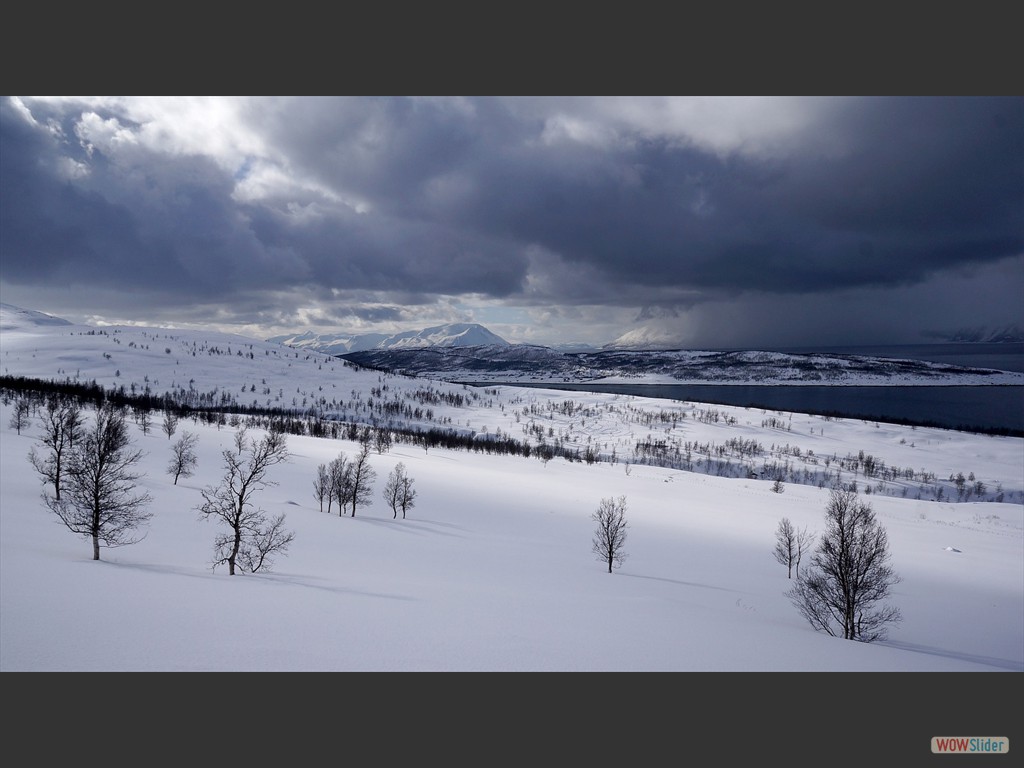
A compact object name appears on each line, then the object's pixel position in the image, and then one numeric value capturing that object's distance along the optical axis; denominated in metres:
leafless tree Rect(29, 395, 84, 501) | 26.66
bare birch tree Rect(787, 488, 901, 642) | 21.86
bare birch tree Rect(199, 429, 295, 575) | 18.56
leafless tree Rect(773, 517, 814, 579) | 34.69
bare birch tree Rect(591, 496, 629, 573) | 31.95
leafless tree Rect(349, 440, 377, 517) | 42.44
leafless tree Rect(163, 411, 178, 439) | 68.98
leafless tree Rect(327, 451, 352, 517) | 42.41
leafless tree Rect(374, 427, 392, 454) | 93.61
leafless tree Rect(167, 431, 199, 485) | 44.38
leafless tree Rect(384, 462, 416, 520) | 45.27
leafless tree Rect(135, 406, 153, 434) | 70.82
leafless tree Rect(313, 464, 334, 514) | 43.44
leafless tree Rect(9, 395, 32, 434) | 56.47
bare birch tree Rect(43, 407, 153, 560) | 18.50
